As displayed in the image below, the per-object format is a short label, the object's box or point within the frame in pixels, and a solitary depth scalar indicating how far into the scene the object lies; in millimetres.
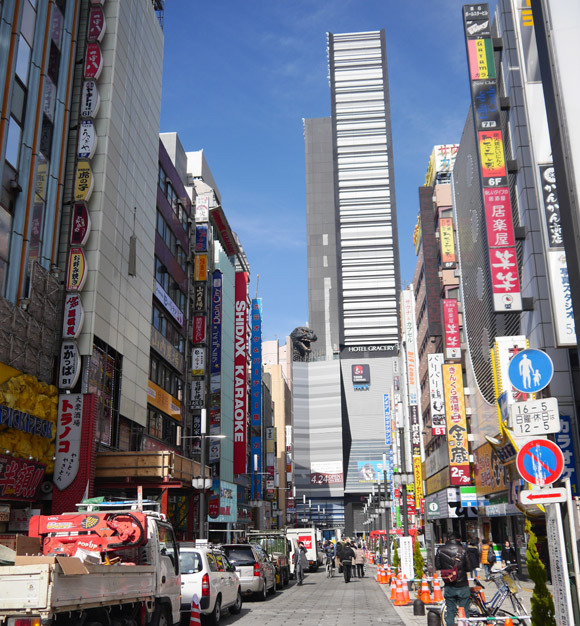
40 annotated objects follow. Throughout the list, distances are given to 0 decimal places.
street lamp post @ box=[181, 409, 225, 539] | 29297
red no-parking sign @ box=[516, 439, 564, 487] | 9031
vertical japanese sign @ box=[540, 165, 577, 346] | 21750
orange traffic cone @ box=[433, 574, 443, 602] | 19734
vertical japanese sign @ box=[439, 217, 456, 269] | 53719
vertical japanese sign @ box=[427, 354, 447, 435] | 51406
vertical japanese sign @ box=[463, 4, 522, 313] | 27875
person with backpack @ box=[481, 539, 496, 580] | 30678
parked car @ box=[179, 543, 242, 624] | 16000
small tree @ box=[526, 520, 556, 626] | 9500
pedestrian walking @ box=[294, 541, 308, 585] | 34334
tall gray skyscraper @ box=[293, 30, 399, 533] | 156750
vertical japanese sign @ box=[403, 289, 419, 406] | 78006
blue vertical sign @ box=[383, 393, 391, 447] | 110588
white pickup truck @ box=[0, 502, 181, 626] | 8039
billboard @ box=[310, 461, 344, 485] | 155250
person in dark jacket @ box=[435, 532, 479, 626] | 13031
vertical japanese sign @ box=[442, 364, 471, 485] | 47406
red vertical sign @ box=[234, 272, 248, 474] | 61375
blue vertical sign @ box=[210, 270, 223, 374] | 55531
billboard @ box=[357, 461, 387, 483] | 151375
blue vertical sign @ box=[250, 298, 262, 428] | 76125
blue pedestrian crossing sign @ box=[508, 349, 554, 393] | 9891
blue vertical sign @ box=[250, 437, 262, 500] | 78438
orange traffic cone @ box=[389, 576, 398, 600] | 21547
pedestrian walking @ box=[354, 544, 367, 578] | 36644
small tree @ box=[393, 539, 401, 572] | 32322
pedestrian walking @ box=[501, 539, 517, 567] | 32341
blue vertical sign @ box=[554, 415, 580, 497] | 25094
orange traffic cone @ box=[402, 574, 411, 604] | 21244
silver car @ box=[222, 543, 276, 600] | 23375
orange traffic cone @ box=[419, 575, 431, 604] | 20109
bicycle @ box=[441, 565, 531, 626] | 13078
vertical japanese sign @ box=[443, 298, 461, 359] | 48594
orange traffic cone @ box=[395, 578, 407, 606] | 21141
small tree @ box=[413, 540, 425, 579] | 24959
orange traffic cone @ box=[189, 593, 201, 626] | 13492
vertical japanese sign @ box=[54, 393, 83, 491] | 26938
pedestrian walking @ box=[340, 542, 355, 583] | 33688
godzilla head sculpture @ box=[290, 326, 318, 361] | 170125
